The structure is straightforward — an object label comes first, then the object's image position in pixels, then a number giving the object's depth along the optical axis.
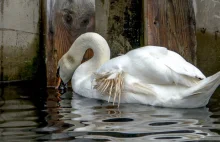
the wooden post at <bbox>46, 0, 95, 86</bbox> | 10.39
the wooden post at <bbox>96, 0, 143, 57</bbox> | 10.58
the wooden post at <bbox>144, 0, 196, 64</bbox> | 9.73
